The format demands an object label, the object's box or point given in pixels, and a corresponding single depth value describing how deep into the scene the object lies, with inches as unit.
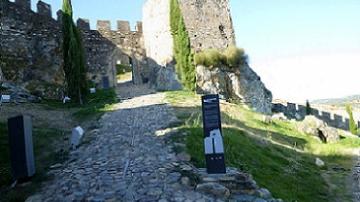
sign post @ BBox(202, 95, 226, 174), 350.3
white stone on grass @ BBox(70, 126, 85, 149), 466.6
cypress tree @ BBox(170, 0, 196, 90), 957.2
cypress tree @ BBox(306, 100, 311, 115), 1499.5
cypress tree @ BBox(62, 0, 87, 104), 858.1
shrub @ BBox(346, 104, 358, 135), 1337.0
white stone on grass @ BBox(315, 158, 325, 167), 585.0
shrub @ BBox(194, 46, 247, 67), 1094.1
